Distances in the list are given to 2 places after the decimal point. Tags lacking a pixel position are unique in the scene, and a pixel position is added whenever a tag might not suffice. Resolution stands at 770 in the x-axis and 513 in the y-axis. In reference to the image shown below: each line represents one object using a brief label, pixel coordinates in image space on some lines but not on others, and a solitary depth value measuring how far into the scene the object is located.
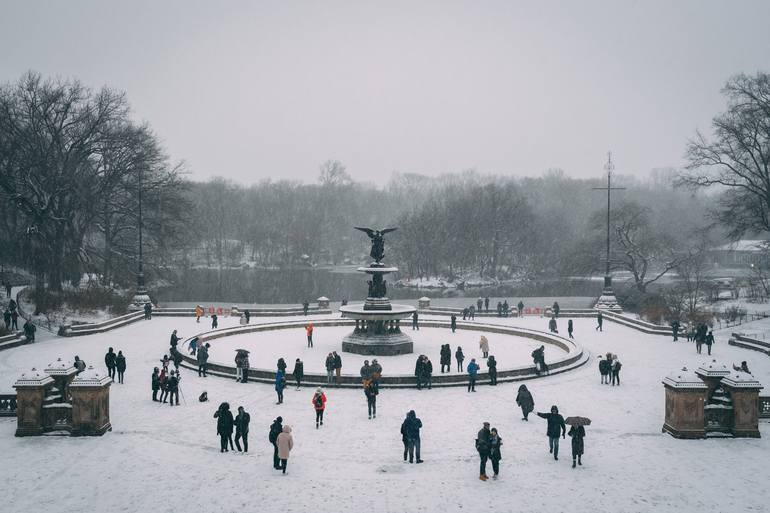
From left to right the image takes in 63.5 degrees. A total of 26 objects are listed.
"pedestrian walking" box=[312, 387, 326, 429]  16.34
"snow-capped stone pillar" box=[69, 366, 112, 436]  15.57
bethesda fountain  27.33
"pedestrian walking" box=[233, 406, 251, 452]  14.58
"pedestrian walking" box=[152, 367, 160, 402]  19.00
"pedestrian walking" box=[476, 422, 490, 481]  12.92
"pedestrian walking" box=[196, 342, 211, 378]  22.47
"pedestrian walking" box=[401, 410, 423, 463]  13.83
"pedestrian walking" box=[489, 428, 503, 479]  12.90
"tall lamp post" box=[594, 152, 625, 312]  42.44
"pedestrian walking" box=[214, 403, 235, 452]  14.46
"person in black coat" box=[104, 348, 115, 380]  22.03
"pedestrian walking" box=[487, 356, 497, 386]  21.52
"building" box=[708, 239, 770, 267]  97.93
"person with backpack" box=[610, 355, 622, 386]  21.58
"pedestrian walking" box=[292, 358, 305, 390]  20.80
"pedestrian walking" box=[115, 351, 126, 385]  21.50
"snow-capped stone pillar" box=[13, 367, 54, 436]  15.54
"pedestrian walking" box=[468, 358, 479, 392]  20.44
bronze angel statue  28.61
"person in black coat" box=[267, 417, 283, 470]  13.41
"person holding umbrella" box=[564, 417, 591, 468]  13.57
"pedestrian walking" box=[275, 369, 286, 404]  18.72
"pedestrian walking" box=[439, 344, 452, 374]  22.80
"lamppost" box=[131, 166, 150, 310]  41.72
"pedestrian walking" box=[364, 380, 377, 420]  17.28
